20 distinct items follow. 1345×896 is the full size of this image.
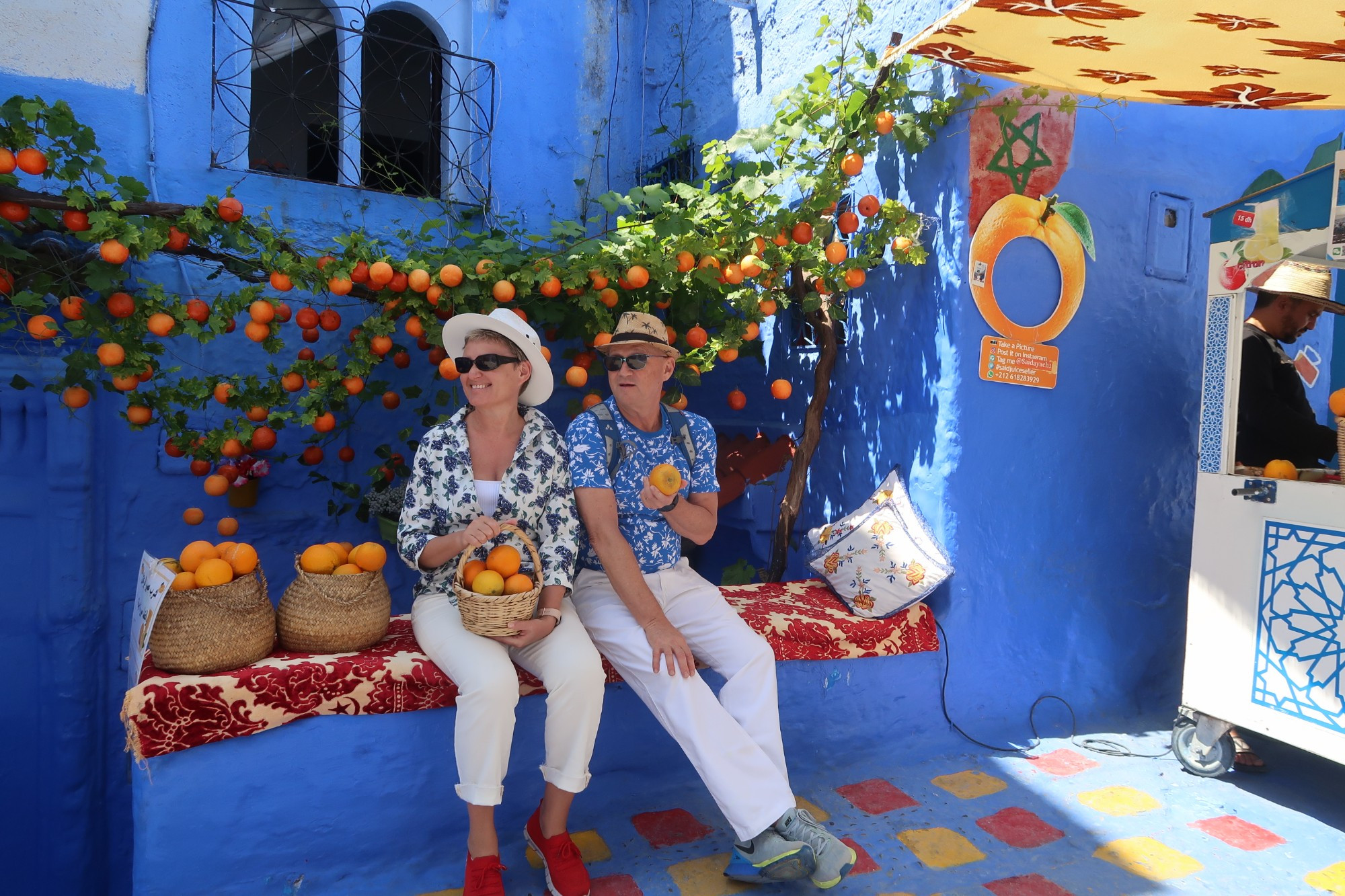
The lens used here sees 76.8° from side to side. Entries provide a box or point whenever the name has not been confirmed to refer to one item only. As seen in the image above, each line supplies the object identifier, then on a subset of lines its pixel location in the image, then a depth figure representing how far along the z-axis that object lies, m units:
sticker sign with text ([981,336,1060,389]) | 3.84
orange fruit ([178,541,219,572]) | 2.72
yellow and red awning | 2.80
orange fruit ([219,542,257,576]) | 2.75
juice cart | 3.14
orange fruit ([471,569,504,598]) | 2.59
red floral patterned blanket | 2.49
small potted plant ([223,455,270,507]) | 4.21
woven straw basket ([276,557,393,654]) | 2.86
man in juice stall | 3.80
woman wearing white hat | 2.51
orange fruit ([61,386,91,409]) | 3.50
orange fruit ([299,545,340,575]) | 2.88
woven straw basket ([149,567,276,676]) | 2.61
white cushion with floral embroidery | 3.68
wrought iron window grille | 4.77
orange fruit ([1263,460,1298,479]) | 3.42
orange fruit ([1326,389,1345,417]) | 3.23
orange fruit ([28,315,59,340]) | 3.20
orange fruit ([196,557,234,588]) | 2.65
